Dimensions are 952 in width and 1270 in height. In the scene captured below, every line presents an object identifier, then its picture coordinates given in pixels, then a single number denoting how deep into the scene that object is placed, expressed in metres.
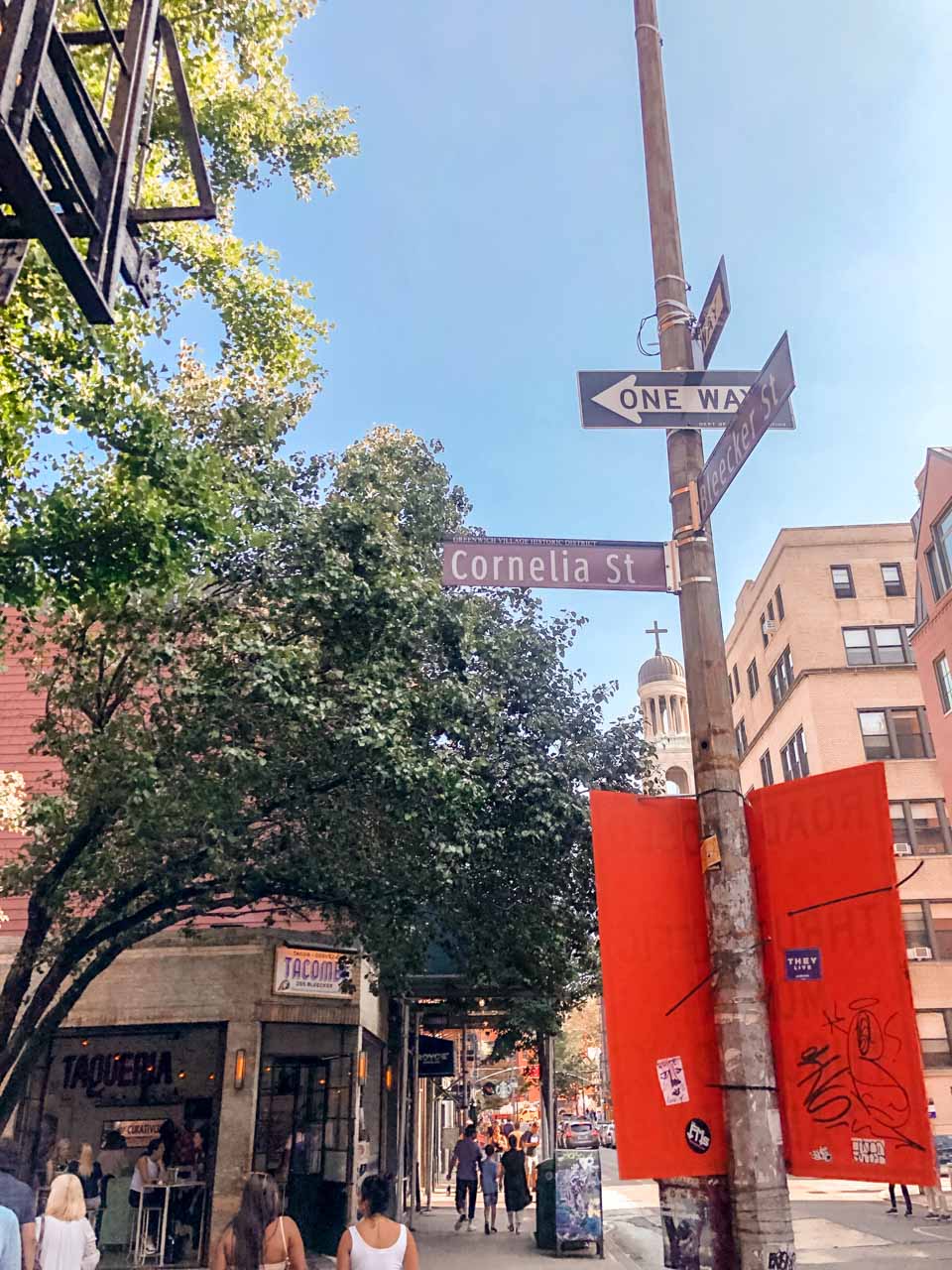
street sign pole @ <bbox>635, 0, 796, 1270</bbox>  3.54
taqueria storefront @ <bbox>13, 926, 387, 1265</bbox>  14.56
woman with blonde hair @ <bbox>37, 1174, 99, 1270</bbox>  7.11
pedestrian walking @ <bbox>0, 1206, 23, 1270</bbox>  6.20
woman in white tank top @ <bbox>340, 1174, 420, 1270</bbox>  5.59
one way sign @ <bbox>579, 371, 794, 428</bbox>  4.75
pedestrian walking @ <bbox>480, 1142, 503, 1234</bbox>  18.30
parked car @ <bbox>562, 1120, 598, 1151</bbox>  37.03
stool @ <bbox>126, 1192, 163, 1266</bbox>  13.72
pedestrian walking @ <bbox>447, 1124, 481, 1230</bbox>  18.61
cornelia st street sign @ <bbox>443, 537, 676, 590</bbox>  4.63
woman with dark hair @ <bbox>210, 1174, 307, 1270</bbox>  5.83
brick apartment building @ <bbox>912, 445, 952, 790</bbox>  27.61
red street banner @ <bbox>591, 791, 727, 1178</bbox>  3.77
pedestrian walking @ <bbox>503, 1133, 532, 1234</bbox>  18.61
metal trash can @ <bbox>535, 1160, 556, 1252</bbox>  15.48
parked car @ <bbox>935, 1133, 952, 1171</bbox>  20.61
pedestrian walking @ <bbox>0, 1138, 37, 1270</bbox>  6.61
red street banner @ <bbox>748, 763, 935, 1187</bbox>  3.52
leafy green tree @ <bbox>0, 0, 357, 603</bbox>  9.20
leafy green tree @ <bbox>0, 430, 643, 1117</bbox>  10.93
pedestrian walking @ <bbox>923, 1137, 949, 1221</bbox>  17.59
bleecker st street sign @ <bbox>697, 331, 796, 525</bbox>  4.18
